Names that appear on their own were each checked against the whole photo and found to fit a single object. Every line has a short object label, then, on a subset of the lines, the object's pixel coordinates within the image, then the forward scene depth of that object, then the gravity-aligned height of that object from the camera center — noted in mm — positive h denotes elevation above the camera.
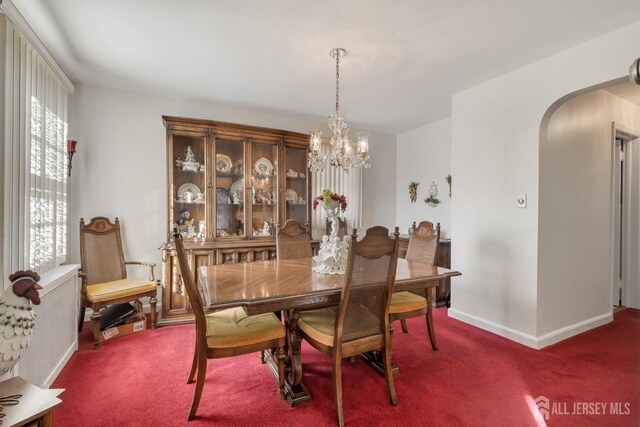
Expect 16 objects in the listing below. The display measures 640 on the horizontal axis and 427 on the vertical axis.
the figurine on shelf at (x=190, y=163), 3430 +573
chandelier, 2541 +590
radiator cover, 1831 -842
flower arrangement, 2314 +120
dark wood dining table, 1615 -456
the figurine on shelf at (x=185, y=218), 3492 -66
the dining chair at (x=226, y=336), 1696 -738
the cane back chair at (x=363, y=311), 1691 -586
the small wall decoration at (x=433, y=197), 4370 +257
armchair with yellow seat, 2670 -654
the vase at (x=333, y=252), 2236 -307
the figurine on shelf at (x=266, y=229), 3804 -207
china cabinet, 3238 +257
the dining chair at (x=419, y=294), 2352 -697
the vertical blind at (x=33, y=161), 1842 +371
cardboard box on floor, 2736 -1129
